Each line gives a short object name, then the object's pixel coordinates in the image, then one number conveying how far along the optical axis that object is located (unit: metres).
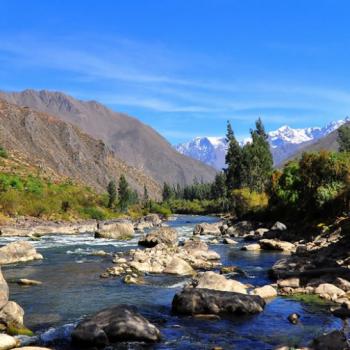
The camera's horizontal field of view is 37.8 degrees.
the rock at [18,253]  41.47
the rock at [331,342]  17.25
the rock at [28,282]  32.06
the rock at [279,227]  68.38
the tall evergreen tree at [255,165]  123.50
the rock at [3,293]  22.05
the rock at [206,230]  75.88
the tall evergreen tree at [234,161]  127.56
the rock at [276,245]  50.84
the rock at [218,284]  27.41
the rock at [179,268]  36.28
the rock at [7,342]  18.08
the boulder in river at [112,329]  19.34
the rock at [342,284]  28.02
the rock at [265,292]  27.62
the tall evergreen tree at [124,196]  129.25
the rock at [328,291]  27.05
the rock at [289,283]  30.29
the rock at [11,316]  21.22
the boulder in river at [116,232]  65.94
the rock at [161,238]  53.06
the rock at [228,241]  60.16
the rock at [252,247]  51.61
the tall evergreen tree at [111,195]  123.57
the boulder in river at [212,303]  23.88
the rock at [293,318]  22.64
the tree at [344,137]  164.16
